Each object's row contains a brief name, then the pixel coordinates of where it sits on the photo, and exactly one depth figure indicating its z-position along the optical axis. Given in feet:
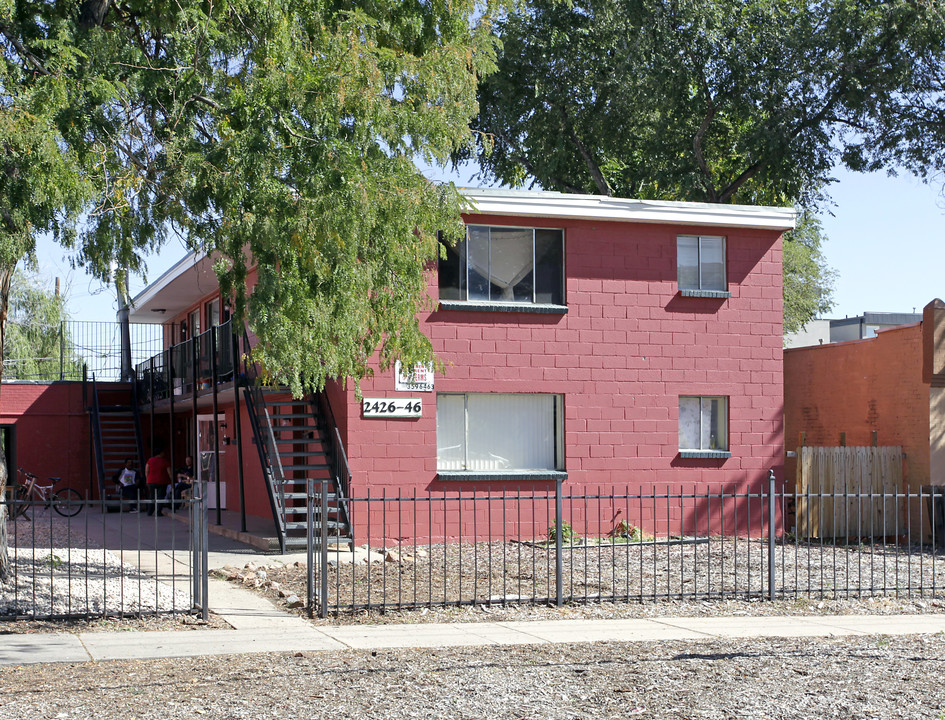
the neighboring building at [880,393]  65.46
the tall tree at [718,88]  97.91
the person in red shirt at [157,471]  85.51
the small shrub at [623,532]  61.88
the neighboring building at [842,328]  197.67
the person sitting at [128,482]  86.84
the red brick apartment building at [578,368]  60.13
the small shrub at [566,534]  59.41
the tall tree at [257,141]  39.01
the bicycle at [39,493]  83.23
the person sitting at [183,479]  86.36
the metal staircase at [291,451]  55.83
